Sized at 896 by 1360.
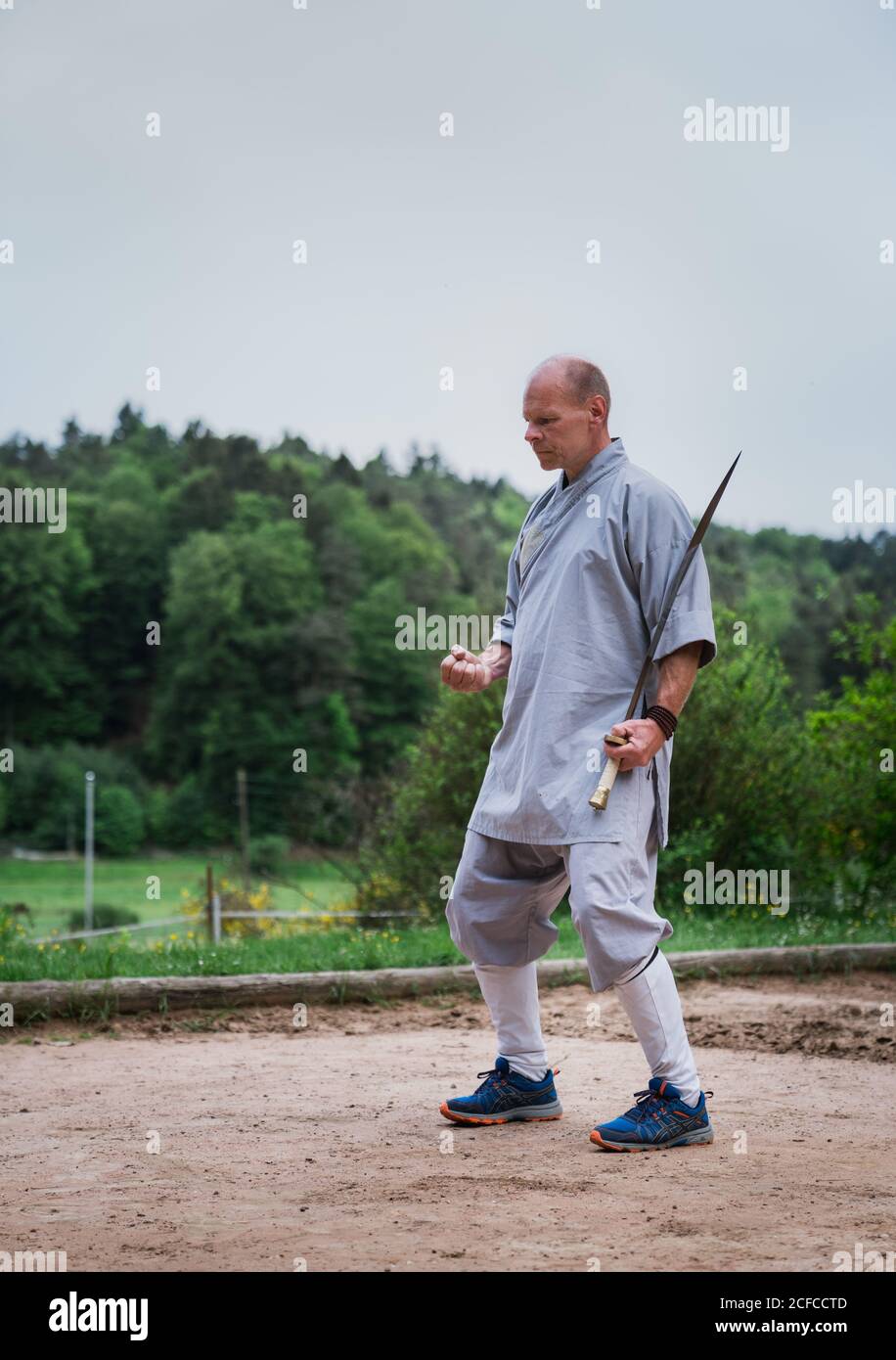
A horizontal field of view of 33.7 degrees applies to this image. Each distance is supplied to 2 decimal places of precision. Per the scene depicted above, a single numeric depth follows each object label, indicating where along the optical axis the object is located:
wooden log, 6.37
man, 3.99
